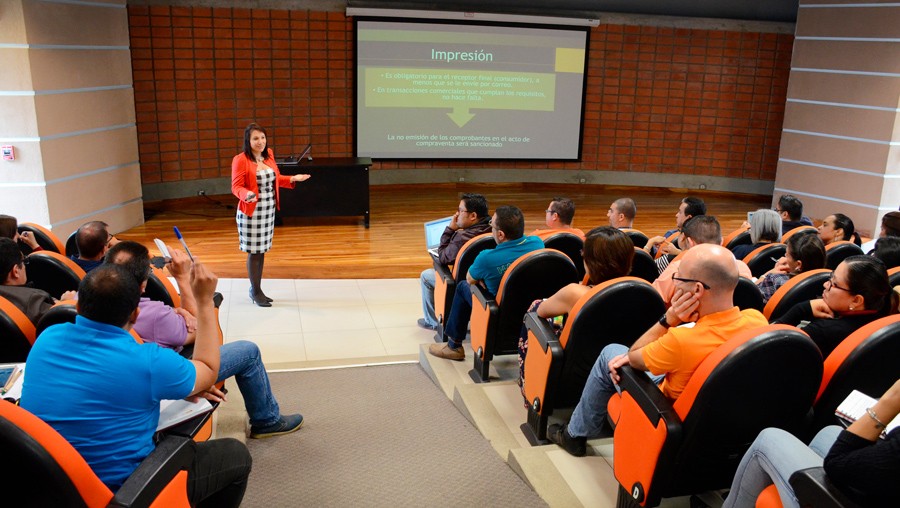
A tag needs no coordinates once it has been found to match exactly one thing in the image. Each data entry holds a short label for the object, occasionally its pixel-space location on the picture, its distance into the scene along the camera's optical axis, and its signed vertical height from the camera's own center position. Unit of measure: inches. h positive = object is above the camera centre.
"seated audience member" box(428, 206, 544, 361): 144.5 -29.4
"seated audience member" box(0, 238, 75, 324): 108.2 -31.0
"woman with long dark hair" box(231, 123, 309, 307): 202.8 -29.9
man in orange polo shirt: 86.9 -25.7
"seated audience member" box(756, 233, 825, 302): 127.3 -26.6
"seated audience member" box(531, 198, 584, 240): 168.2 -26.1
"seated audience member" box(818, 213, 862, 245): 177.3 -28.9
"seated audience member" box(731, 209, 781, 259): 167.9 -27.9
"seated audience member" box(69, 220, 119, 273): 133.2 -28.8
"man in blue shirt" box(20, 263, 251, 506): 74.7 -29.8
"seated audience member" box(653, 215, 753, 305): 143.7 -24.8
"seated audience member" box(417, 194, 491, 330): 168.6 -29.8
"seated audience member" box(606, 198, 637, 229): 183.8 -27.6
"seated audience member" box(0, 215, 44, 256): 143.5 -31.7
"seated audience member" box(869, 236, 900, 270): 137.7 -26.4
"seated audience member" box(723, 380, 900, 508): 63.5 -32.3
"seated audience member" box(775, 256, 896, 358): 96.6 -25.0
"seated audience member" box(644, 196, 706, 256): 176.1 -27.4
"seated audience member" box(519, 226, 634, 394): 112.8 -24.5
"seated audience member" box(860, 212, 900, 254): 161.0 -24.9
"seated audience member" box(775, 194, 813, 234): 196.4 -28.0
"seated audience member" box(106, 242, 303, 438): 107.0 -37.3
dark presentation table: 298.7 -40.7
